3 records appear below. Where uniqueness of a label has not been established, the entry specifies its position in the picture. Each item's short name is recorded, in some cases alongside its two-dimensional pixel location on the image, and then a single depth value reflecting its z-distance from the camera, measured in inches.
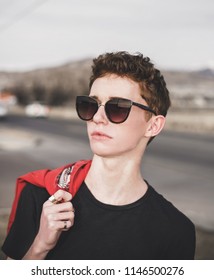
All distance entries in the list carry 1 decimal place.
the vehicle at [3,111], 1206.0
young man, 80.0
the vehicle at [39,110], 1462.8
